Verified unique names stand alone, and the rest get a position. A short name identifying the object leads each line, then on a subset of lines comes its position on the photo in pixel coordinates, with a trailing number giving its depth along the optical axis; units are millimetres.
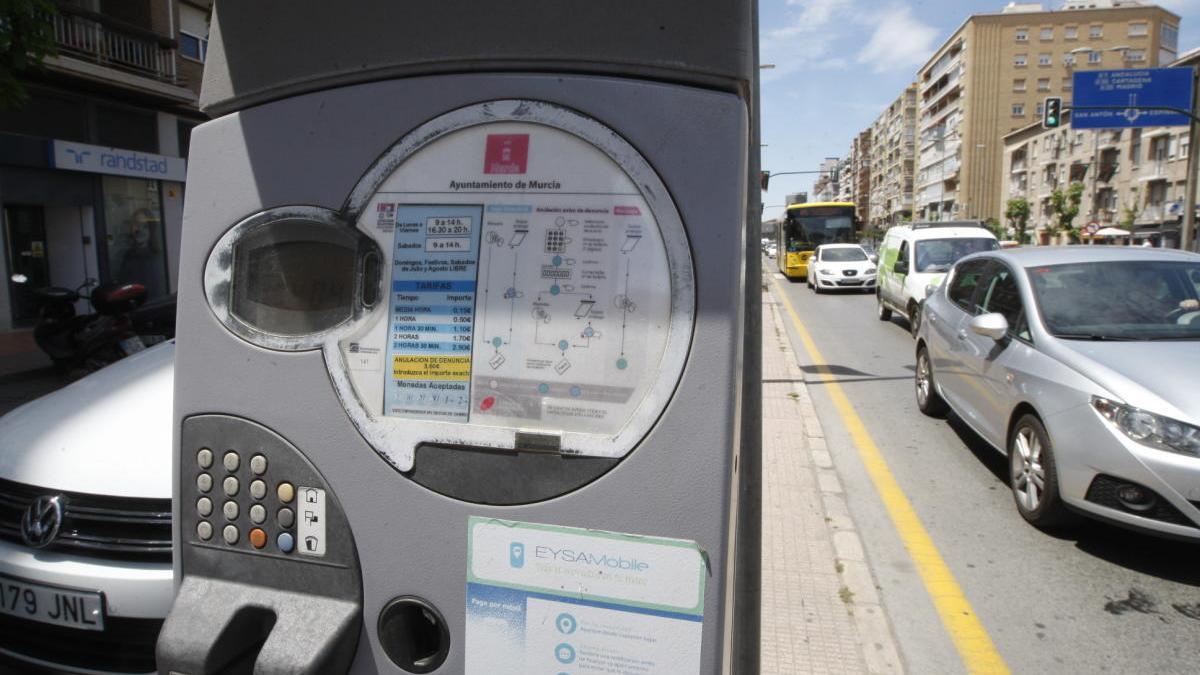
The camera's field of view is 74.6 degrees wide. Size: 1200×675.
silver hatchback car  3809
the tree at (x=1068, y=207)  56812
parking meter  1222
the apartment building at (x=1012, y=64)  76250
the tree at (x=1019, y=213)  64125
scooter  8406
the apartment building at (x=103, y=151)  13898
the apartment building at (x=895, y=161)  111938
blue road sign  21922
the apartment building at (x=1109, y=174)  50312
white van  12820
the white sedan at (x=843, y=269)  22766
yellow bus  28500
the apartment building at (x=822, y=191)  151250
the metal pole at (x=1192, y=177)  19453
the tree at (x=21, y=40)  5559
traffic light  23656
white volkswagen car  2297
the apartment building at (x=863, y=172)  143250
